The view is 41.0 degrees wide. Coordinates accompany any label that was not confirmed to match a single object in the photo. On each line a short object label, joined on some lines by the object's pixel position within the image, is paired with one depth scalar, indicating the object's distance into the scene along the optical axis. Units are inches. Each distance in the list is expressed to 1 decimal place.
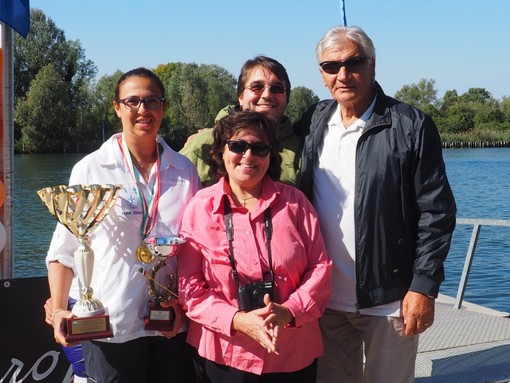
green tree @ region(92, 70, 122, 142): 1945.1
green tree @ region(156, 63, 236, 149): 2285.9
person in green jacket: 133.5
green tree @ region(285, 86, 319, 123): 2399.1
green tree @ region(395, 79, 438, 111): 4164.1
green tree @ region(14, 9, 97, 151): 1915.6
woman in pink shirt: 110.1
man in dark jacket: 116.6
